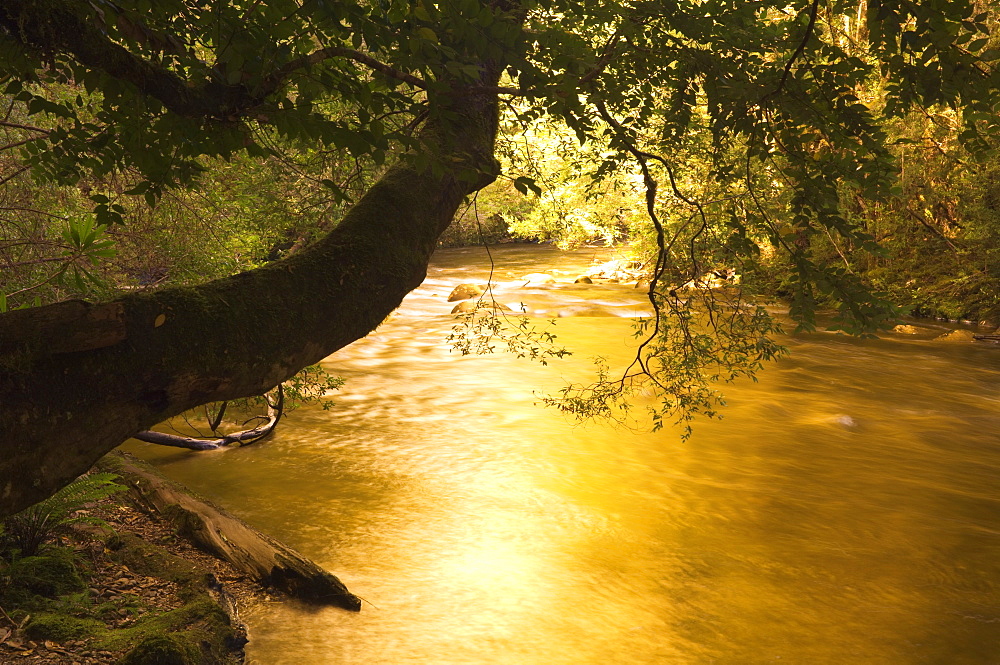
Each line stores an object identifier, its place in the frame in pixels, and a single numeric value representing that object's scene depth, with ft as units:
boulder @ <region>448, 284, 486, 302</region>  74.74
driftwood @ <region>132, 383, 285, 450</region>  30.37
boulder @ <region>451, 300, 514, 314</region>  65.31
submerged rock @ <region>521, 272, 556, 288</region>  84.94
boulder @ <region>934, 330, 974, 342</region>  58.39
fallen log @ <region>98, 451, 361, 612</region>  21.02
